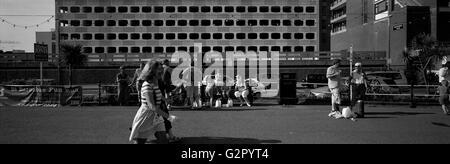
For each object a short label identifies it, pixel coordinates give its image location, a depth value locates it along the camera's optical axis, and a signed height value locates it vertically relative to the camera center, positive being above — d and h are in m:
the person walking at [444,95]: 13.71 -0.63
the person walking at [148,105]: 7.64 -0.50
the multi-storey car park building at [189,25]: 72.75 +8.44
